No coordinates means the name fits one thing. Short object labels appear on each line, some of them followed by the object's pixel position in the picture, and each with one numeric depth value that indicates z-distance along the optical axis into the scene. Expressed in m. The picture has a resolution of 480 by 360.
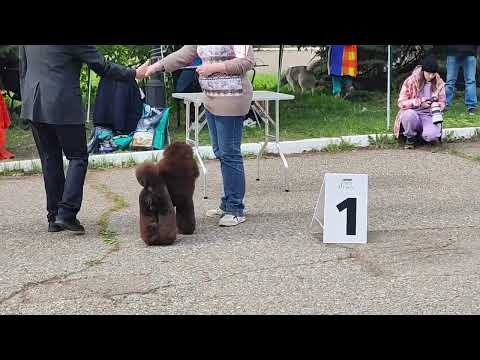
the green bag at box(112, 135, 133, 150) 9.36
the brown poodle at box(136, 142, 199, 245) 5.40
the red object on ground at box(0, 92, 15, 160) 8.91
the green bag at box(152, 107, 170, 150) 9.29
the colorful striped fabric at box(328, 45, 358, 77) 12.88
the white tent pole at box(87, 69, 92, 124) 10.84
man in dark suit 5.45
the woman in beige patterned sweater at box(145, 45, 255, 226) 5.57
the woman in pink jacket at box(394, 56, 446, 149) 9.12
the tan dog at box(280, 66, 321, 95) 14.48
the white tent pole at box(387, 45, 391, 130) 10.12
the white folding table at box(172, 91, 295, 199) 6.98
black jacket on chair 9.36
